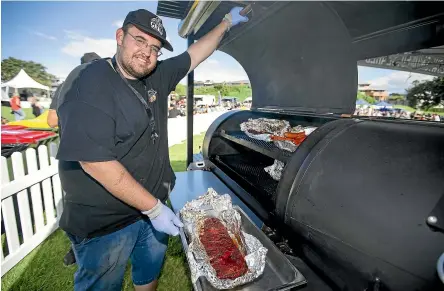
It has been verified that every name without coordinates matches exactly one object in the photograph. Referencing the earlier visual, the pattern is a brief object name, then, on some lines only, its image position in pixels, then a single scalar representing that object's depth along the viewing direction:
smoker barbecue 0.96
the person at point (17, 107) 11.44
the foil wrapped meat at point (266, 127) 2.46
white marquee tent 23.12
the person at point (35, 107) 13.26
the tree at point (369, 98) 24.69
